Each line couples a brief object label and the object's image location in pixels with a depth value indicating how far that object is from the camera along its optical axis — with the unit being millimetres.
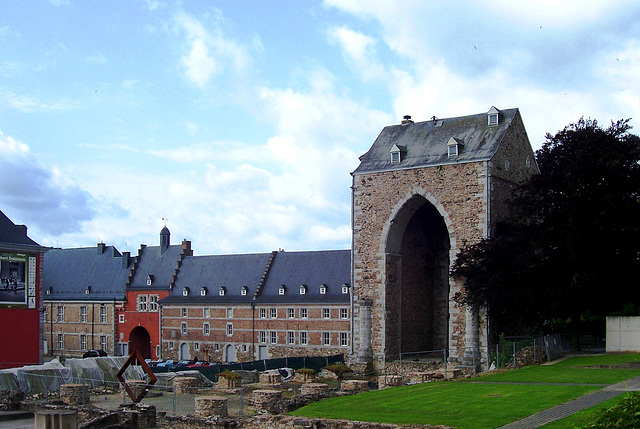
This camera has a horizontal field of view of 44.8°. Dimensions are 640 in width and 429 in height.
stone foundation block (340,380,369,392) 26938
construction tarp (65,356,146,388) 32531
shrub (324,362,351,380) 37406
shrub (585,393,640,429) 11101
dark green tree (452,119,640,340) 31344
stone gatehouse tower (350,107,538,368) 36156
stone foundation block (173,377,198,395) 30812
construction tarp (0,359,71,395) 27703
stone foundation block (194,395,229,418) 22516
